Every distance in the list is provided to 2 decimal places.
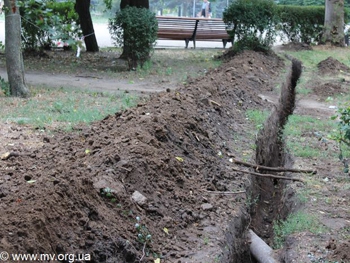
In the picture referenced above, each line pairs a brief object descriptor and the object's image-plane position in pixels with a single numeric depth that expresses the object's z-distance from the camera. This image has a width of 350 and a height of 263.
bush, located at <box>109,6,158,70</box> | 14.88
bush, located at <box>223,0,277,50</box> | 17.69
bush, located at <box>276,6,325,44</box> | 23.17
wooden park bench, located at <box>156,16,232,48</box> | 23.64
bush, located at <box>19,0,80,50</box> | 8.87
